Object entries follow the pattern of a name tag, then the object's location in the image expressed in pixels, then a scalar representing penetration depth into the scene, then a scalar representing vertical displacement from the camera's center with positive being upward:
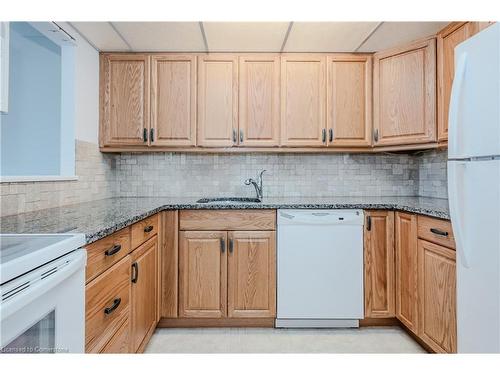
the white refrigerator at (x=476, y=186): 1.27 +0.02
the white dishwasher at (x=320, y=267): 2.36 -0.57
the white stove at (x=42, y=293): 0.77 -0.28
